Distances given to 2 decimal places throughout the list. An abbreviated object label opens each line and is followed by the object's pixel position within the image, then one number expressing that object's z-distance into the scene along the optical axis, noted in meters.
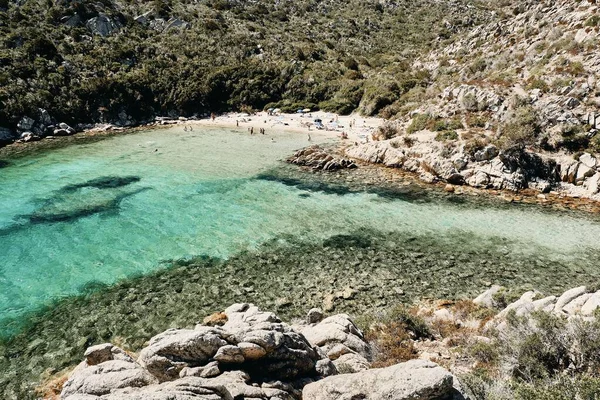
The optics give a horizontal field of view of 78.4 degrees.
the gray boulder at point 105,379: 8.65
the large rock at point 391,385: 7.70
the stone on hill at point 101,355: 10.88
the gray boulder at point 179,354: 8.87
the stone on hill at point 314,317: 15.18
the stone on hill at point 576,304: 12.86
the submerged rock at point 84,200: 28.34
